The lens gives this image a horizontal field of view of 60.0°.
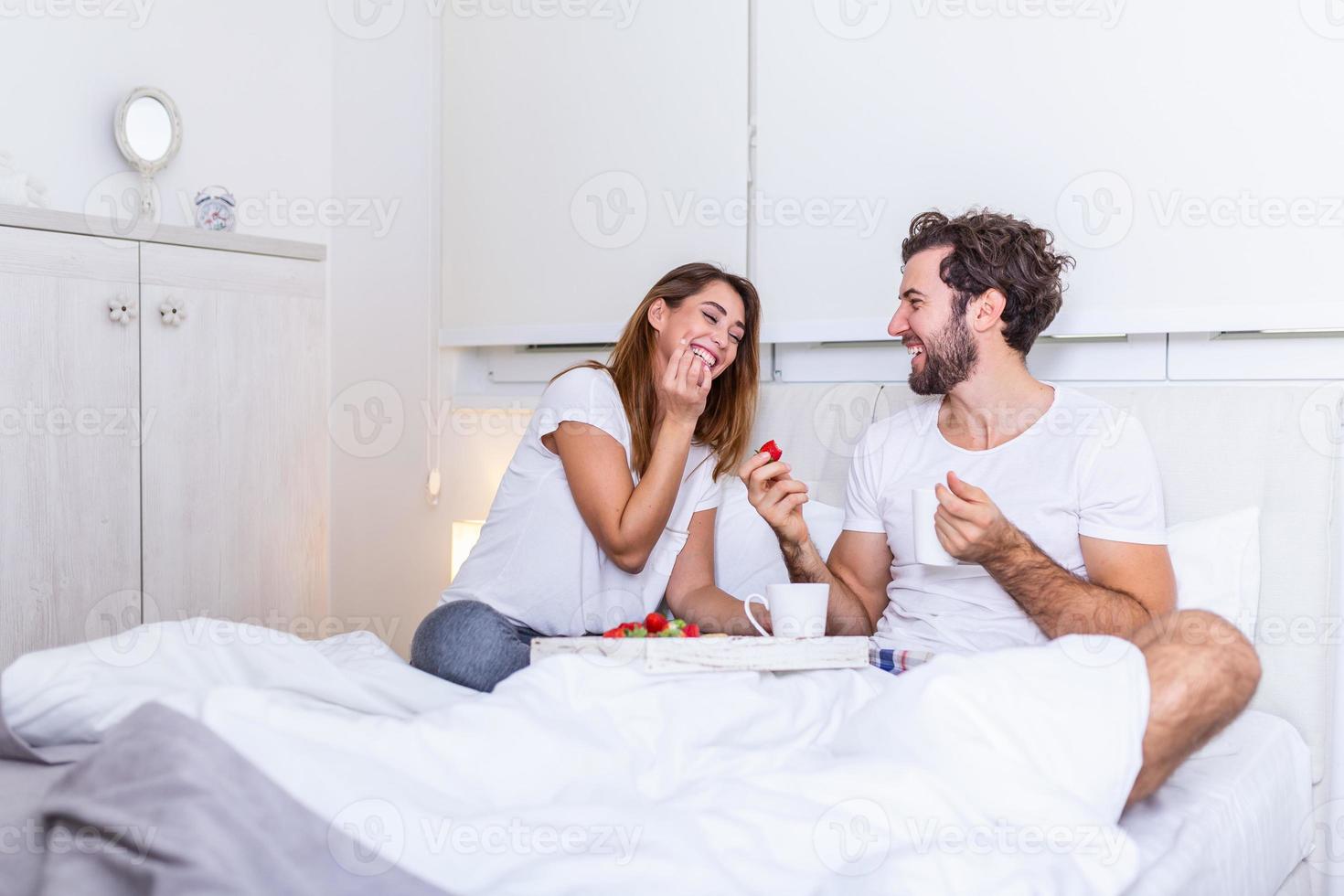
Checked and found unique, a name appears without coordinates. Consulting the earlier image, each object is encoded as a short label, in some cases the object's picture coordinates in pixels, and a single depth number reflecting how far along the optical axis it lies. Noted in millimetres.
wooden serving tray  1579
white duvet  1070
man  1764
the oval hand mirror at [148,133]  2627
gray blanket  905
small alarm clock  2713
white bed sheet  1337
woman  2051
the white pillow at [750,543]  2314
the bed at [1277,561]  1694
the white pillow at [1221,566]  1900
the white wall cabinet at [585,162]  2697
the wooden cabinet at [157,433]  2307
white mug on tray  1697
